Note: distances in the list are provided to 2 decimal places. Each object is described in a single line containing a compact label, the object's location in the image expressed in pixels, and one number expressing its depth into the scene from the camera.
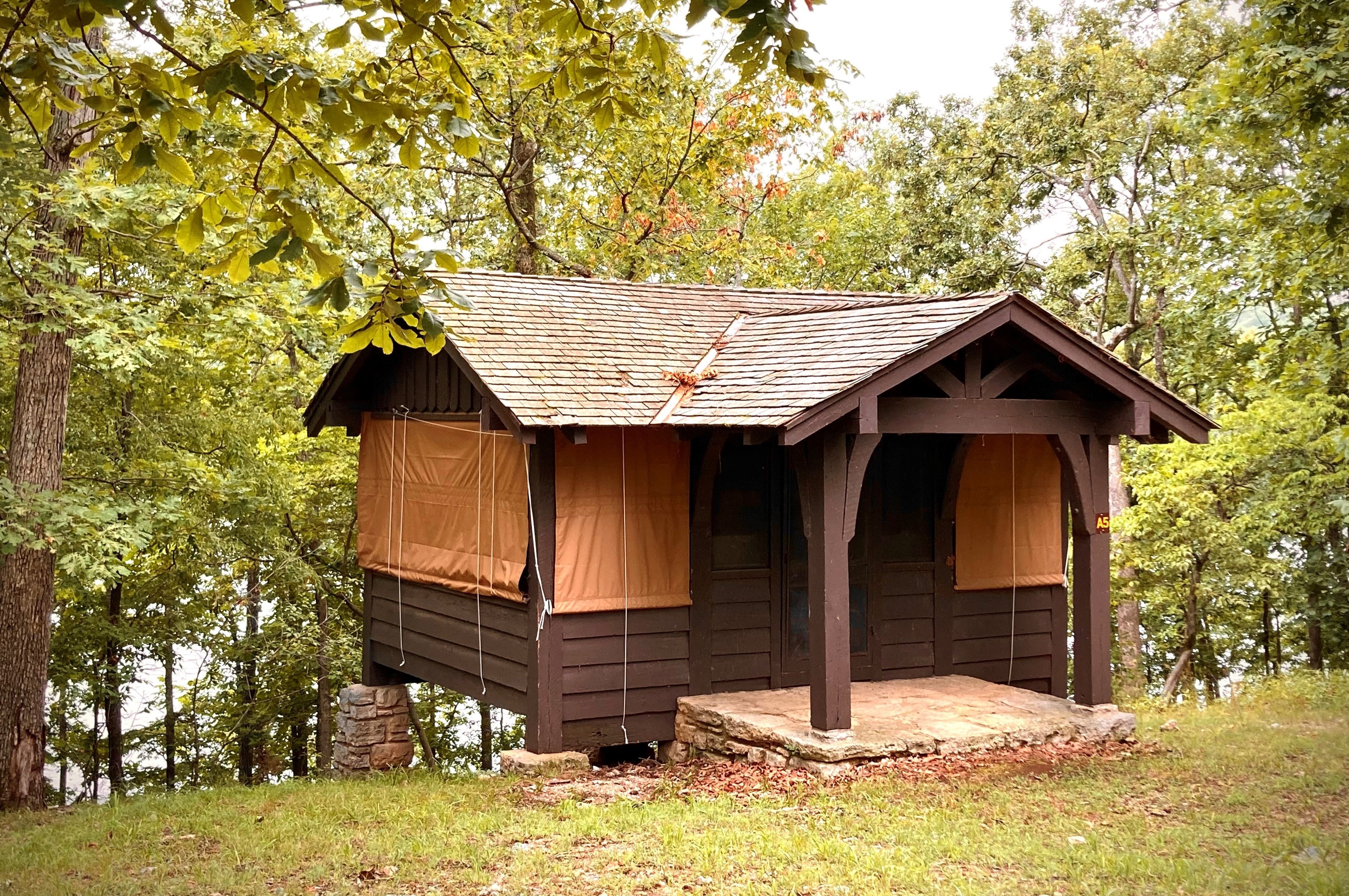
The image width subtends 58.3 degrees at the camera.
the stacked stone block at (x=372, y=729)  13.96
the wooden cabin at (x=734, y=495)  9.95
